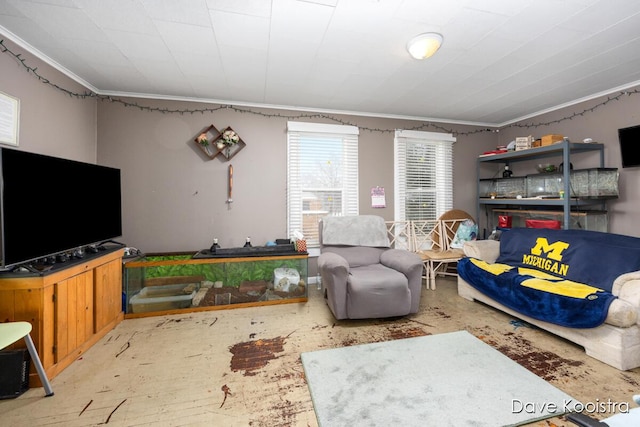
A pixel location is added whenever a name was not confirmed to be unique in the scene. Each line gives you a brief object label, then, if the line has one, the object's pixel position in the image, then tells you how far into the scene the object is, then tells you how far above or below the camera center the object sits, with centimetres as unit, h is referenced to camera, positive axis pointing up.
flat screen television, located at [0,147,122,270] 168 +8
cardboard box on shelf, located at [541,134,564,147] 340 +95
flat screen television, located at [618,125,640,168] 289 +74
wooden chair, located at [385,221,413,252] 405 -31
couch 191 -61
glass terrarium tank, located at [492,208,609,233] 326 -7
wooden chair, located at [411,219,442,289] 404 -33
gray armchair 254 -67
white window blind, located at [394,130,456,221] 412 +64
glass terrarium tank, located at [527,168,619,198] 310 +37
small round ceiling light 208 +135
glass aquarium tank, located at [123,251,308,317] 285 -73
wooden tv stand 173 -63
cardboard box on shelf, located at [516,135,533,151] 367 +98
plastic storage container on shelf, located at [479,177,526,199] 402 +42
